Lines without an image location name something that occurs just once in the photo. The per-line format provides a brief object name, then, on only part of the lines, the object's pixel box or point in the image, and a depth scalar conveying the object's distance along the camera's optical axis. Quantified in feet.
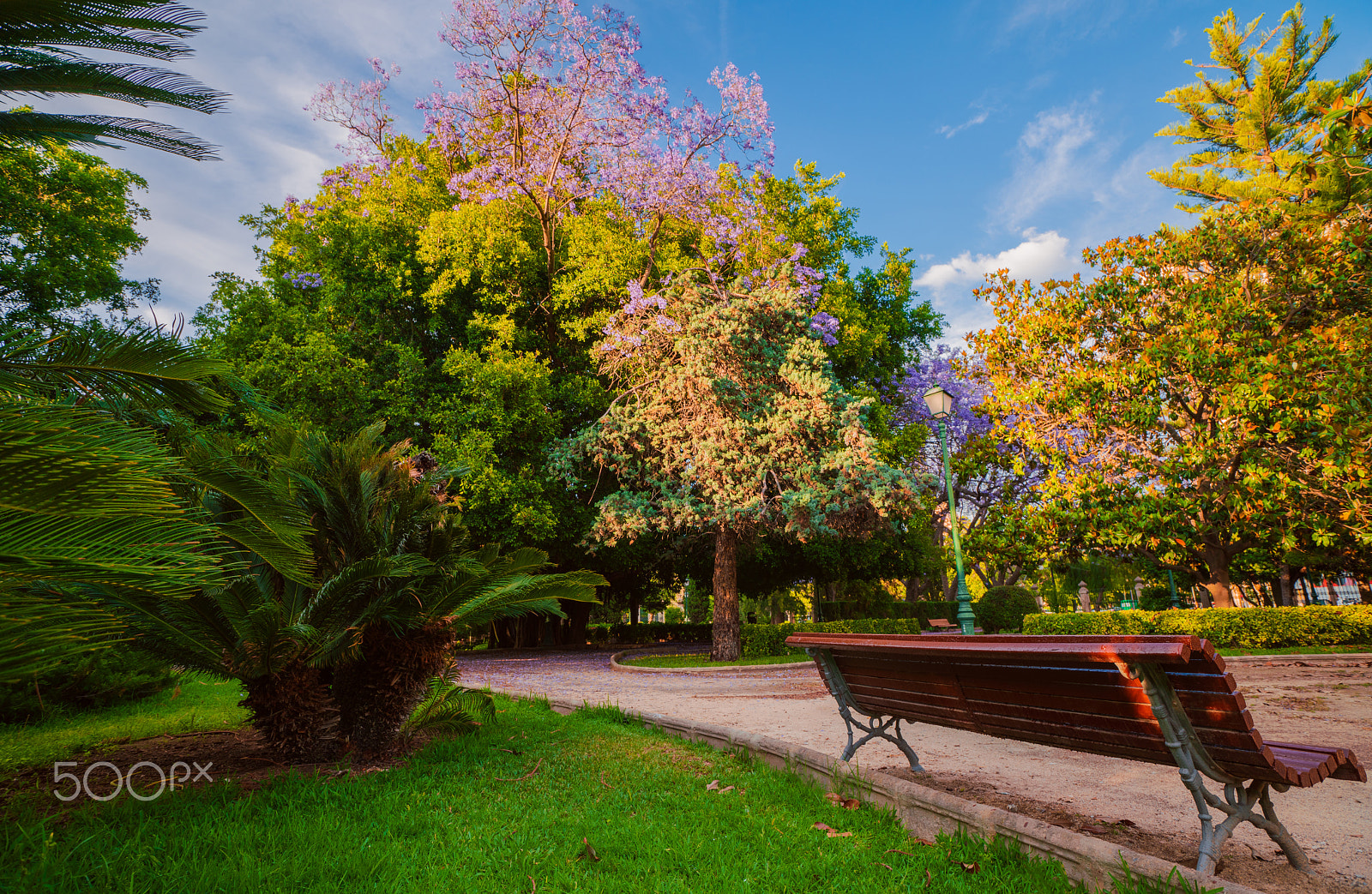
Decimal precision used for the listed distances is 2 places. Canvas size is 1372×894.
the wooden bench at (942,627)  77.93
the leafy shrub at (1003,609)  74.28
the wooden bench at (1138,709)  8.29
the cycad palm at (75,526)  4.22
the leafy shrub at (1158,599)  101.82
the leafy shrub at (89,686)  21.45
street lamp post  37.32
